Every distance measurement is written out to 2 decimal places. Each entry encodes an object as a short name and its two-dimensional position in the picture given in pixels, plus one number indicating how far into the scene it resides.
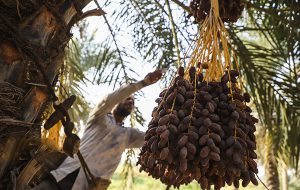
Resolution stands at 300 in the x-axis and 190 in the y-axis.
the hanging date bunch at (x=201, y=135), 1.27
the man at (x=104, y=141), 3.04
